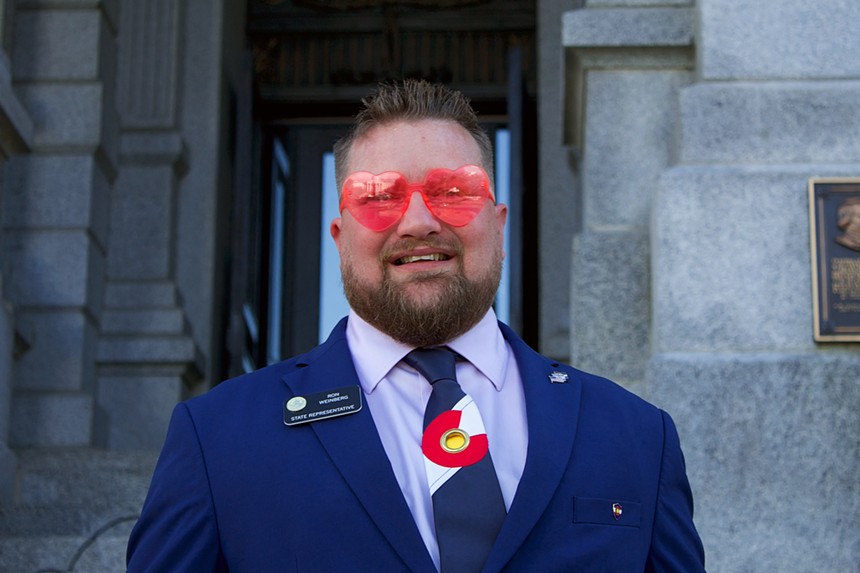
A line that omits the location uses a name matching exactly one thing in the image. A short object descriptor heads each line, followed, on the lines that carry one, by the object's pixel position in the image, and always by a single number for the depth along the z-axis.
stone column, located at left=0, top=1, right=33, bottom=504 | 6.96
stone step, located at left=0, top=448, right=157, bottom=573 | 5.83
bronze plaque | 5.52
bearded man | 2.75
